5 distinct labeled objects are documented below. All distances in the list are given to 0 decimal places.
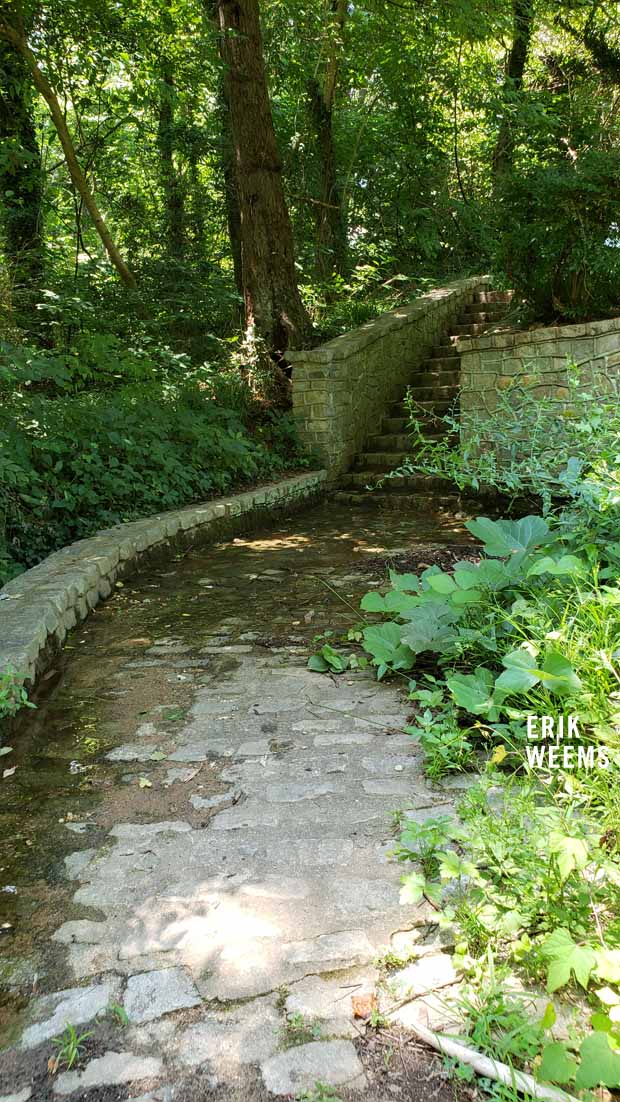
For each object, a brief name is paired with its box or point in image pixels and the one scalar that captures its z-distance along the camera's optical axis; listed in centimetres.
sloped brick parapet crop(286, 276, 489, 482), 768
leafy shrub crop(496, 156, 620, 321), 582
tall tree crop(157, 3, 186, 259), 1065
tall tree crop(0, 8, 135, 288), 736
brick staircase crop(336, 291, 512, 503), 755
